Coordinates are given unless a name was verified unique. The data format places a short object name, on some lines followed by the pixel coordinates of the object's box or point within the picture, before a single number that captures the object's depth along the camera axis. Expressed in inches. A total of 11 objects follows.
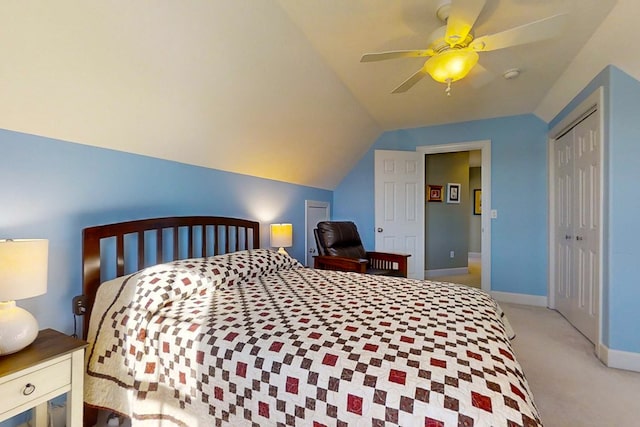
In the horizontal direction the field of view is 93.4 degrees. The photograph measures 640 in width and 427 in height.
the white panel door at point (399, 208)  164.6
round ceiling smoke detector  105.3
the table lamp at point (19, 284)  41.8
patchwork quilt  33.9
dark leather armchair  122.3
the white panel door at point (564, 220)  123.0
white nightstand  40.7
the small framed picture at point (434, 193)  209.0
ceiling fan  56.5
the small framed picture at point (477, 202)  301.9
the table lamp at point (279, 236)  119.9
